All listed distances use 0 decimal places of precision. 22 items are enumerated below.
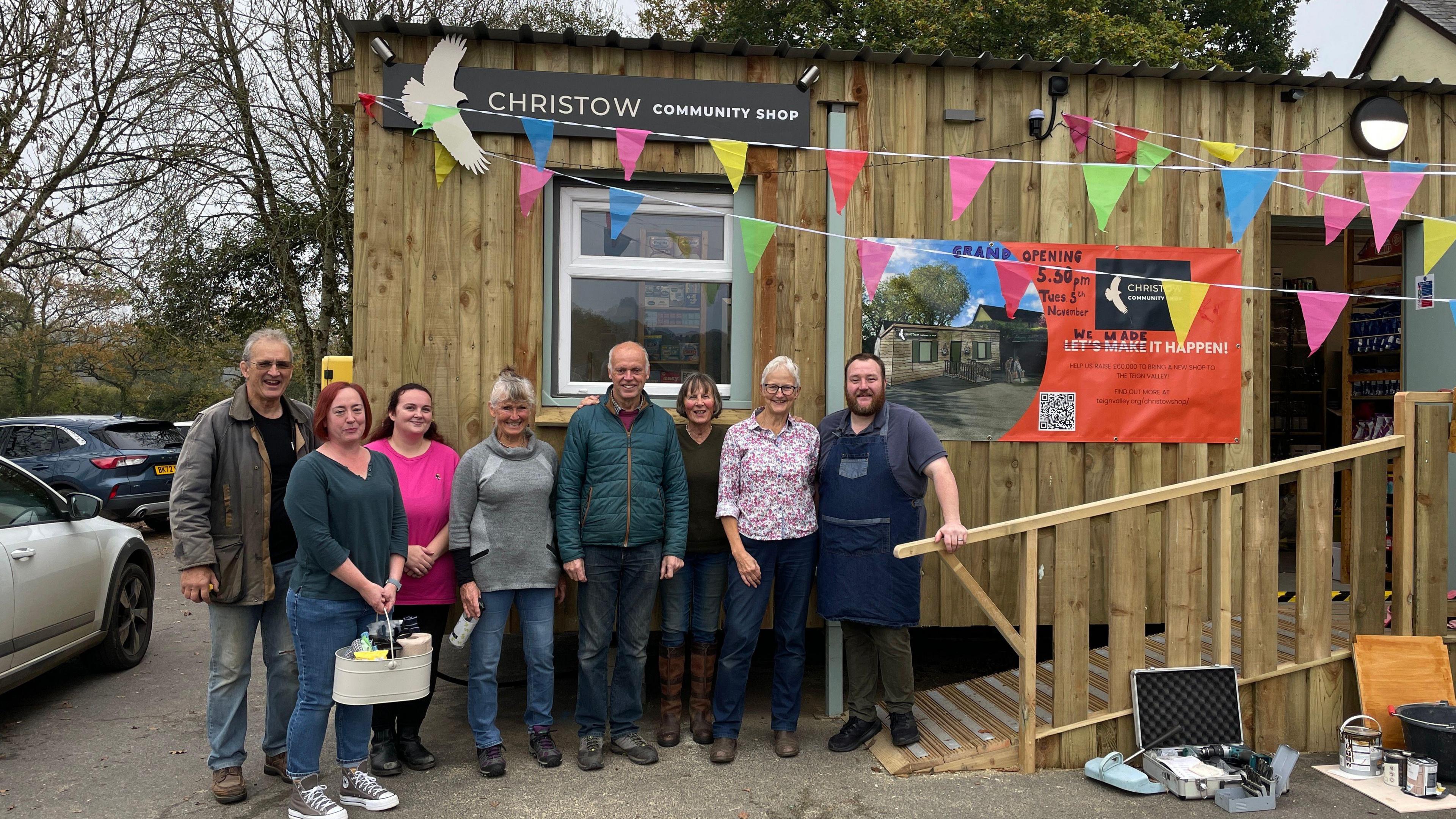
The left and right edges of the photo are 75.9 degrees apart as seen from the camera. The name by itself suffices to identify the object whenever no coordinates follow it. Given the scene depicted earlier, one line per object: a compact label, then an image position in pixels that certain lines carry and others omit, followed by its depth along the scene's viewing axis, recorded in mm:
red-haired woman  3479
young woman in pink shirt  3982
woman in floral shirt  4188
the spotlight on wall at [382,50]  4535
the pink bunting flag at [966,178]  4914
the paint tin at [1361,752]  3980
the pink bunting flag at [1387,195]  5199
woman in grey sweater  3969
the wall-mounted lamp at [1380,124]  5223
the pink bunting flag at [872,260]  4914
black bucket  3875
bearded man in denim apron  4148
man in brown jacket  3611
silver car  4562
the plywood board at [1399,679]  4145
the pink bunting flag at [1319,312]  4785
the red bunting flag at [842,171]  4887
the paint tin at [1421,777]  3764
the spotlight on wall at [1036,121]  5035
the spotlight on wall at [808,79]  4777
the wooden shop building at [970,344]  4172
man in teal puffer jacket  4051
